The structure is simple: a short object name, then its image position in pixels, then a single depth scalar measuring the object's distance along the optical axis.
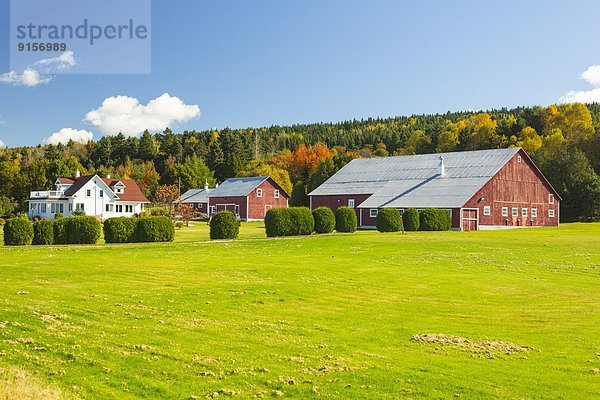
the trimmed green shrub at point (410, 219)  48.03
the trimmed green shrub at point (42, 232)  32.59
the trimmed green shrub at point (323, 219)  44.09
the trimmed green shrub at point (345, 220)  46.69
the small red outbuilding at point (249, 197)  82.56
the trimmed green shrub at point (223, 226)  38.44
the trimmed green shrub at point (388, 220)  47.16
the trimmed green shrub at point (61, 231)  33.31
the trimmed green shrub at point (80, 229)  33.56
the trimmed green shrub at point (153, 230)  34.69
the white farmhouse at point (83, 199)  82.25
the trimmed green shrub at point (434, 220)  49.59
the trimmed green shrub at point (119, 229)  34.09
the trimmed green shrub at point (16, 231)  31.67
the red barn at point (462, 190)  56.94
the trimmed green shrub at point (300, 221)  42.16
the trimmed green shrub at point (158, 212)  71.56
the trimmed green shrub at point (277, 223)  41.16
